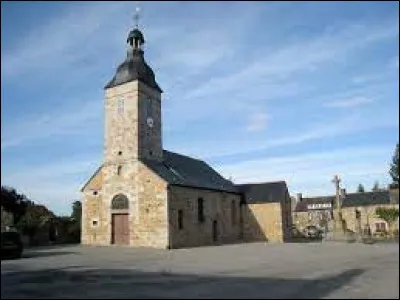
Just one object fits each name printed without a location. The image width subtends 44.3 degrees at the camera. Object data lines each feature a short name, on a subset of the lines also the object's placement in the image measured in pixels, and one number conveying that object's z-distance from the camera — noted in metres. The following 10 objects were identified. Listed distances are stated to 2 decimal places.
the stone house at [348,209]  67.00
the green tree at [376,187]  86.01
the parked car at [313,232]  56.78
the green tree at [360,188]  97.06
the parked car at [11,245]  22.28
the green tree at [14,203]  36.84
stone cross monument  38.14
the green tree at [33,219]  37.89
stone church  34.97
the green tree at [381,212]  47.14
